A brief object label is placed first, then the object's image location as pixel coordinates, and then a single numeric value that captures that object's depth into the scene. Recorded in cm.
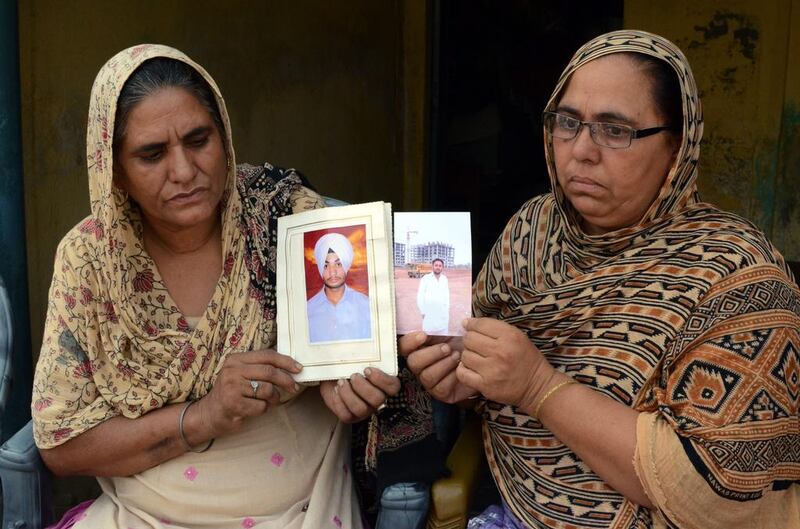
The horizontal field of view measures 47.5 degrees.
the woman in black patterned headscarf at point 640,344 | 201
